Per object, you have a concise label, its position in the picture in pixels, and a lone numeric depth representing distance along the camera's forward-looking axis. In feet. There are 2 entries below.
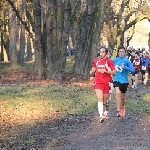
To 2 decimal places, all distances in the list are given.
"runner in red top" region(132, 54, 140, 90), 80.10
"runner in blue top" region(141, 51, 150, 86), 89.61
